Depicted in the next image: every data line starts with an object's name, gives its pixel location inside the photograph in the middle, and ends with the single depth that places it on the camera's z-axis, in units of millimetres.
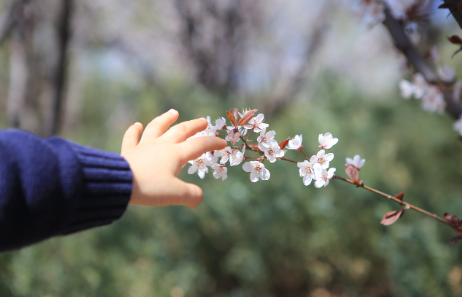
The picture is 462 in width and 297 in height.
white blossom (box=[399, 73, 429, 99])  989
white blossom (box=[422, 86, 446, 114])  996
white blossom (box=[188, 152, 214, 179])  599
